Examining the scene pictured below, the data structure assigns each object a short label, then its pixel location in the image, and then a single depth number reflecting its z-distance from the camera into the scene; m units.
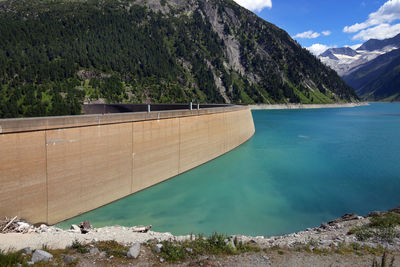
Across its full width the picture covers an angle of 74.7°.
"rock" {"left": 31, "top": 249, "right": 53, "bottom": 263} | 8.32
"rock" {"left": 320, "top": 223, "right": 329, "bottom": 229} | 14.08
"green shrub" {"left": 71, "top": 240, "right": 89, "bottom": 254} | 9.18
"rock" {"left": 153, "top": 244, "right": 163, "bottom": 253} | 9.53
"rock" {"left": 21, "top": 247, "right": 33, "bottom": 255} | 8.75
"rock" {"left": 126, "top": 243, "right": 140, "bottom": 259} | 8.96
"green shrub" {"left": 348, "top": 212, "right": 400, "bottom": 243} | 10.88
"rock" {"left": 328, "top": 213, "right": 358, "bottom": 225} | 14.77
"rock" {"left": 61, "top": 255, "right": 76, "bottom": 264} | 8.46
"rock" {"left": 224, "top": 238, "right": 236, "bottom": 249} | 9.99
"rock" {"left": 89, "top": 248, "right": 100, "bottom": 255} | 9.11
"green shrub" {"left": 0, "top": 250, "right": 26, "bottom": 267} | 7.70
